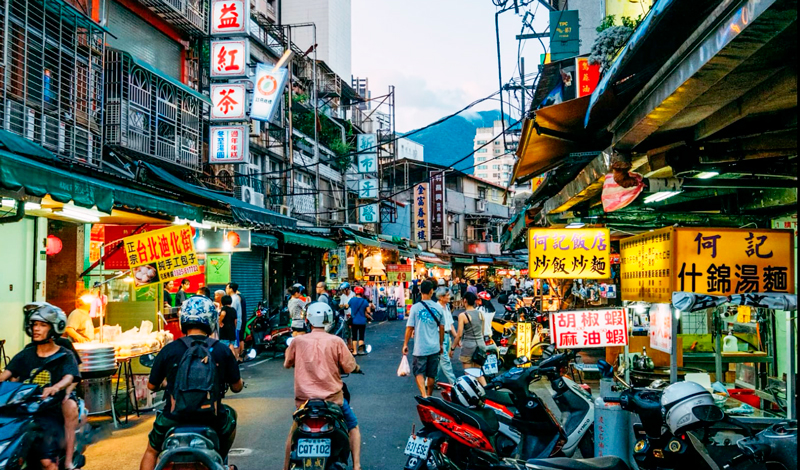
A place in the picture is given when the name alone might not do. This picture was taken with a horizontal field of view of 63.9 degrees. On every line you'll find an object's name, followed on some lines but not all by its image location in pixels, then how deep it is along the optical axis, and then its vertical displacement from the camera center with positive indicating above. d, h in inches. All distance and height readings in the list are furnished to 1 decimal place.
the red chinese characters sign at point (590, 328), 347.3 -37.8
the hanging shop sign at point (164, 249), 411.2 +7.0
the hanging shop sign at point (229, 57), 764.0 +242.7
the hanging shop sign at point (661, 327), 323.3 -36.4
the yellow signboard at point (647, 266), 258.2 -3.6
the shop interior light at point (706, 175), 243.7 +32.6
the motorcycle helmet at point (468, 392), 239.1 -49.8
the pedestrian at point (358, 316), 671.8 -59.5
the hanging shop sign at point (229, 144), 790.5 +142.8
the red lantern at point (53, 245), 517.0 +12.2
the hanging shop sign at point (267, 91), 827.4 +219.2
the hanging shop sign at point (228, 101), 773.3 +191.1
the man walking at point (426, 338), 378.3 -47.2
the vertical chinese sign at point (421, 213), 1731.1 +124.7
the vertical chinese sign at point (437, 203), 1695.4 +150.0
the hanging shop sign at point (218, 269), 745.6 -10.9
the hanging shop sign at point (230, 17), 761.0 +289.4
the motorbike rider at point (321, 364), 234.8 -38.9
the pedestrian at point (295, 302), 616.7 -42.1
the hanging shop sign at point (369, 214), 1346.0 +94.9
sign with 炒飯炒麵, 386.9 +3.2
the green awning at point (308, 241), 843.4 +26.3
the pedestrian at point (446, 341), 394.0 -53.2
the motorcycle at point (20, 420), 197.8 -52.2
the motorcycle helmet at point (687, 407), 190.1 -44.9
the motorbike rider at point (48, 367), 225.6 -38.8
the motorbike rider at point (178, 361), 193.9 -34.8
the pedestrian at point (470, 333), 424.8 -49.4
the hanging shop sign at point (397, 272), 1296.3 -26.4
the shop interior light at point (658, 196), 298.9 +30.3
